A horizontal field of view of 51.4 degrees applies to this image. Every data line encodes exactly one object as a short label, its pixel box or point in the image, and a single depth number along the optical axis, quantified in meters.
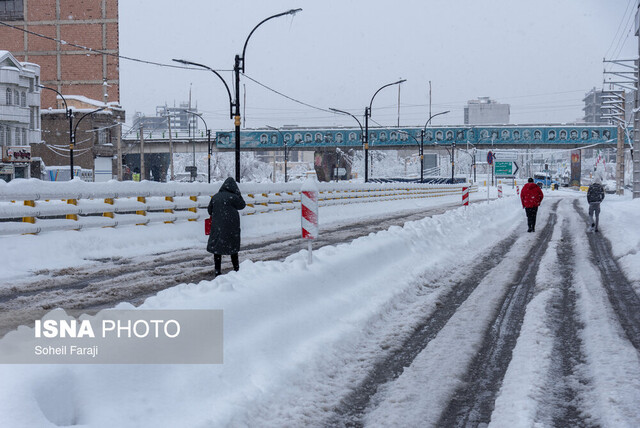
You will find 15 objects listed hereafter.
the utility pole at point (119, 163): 63.75
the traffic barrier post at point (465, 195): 28.37
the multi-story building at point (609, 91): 55.50
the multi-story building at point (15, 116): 54.53
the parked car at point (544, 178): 99.88
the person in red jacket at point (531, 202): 20.67
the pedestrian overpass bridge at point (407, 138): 96.00
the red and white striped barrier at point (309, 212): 9.49
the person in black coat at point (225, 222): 10.12
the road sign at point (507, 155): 174.24
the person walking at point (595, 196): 19.84
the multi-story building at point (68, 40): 80.50
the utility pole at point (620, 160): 56.29
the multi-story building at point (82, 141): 76.06
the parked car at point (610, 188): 81.08
